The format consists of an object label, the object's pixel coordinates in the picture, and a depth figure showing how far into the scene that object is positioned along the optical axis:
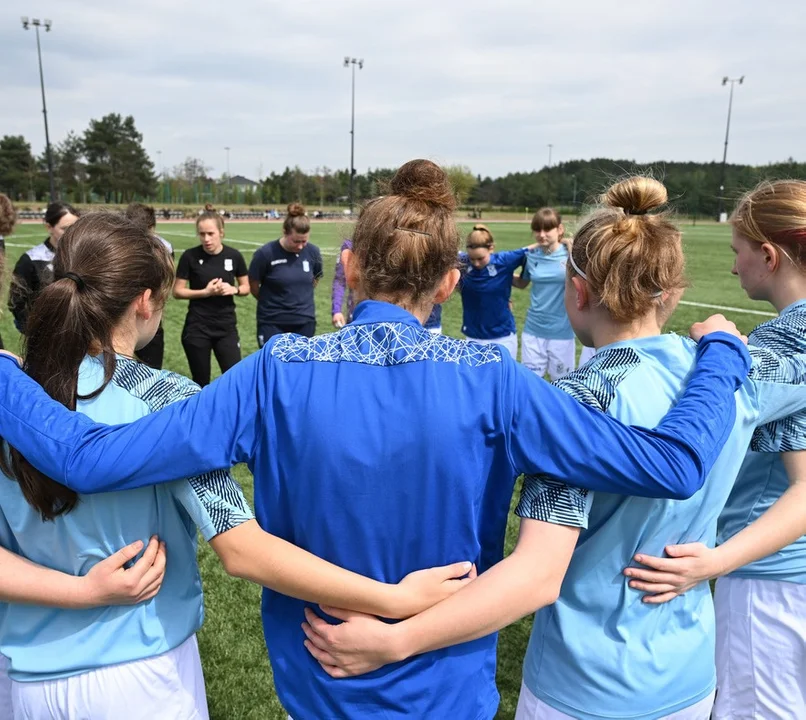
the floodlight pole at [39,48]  36.62
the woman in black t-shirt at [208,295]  6.71
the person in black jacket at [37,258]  5.10
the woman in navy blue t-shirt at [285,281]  7.15
